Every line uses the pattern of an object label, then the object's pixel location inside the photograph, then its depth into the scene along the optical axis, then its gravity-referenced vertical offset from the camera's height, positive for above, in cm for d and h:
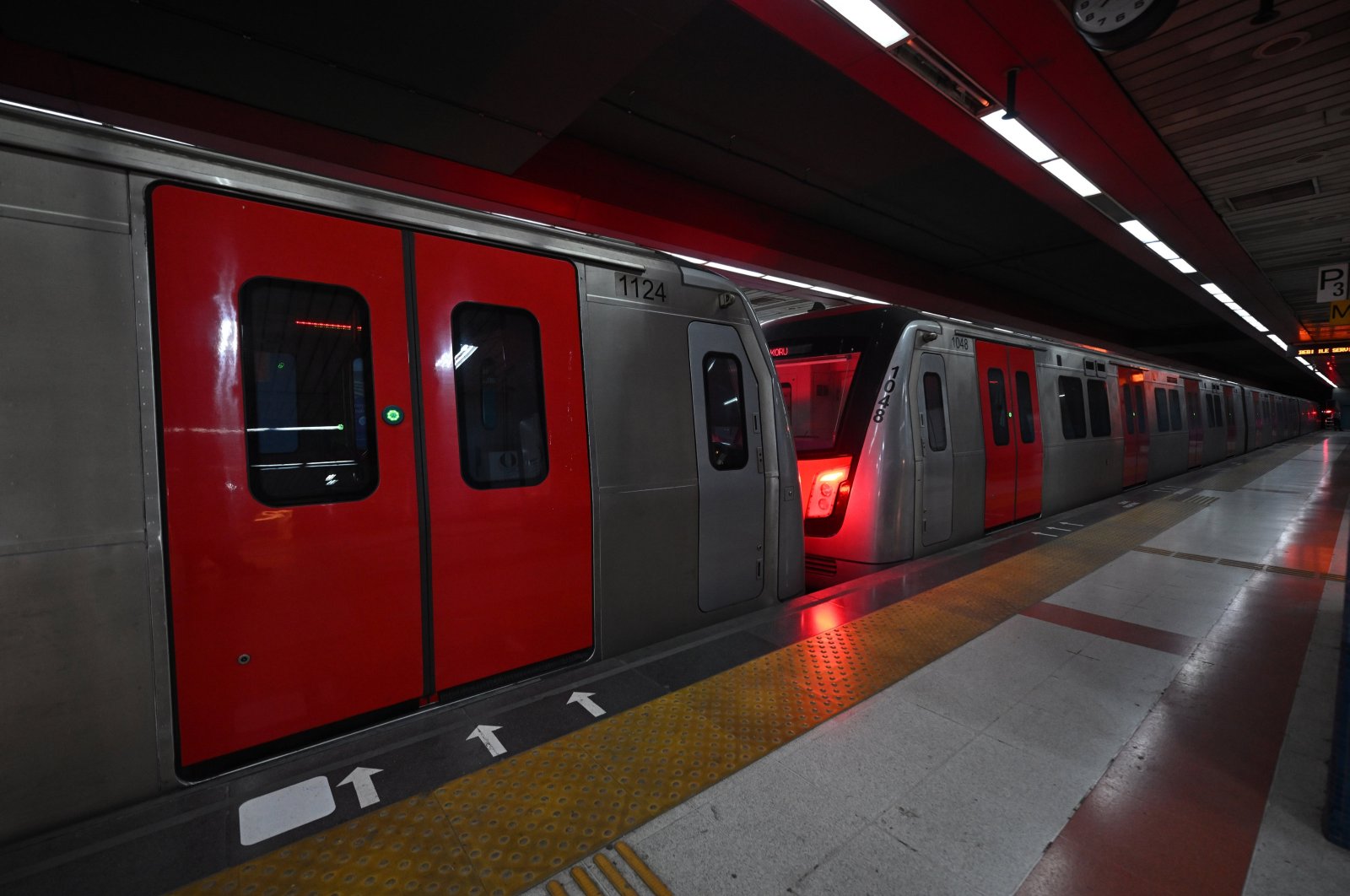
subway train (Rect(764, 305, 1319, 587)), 561 +9
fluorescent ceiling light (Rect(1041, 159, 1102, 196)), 557 +246
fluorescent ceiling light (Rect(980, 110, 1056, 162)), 477 +250
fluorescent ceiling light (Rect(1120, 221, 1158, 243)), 741 +248
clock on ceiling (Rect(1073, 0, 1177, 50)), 301 +212
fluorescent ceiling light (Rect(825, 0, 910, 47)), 341 +249
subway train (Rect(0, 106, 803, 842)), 188 +5
